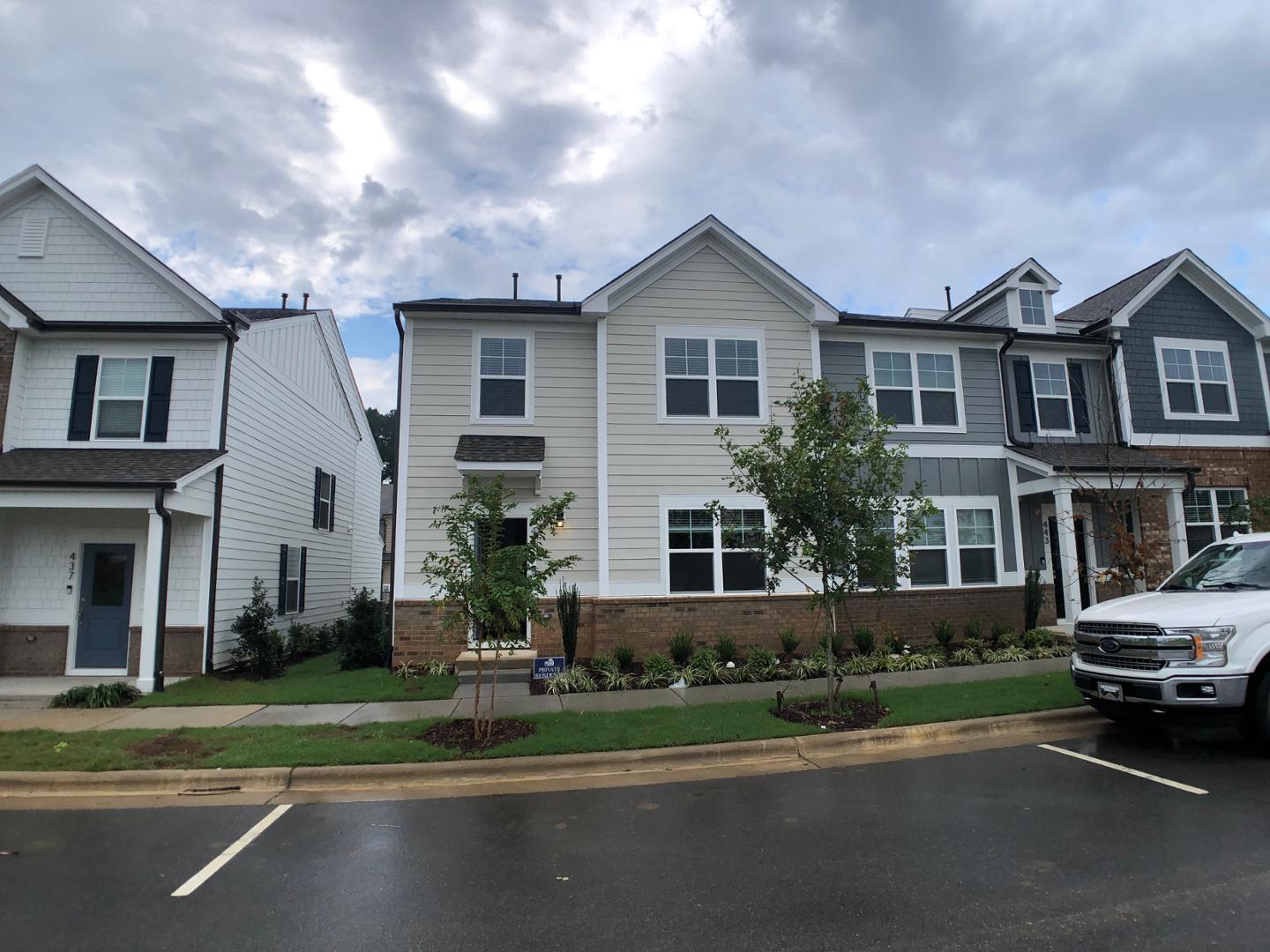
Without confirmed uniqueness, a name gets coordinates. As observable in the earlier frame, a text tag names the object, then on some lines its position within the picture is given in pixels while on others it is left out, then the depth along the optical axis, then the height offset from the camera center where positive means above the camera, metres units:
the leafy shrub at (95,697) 9.94 -1.39
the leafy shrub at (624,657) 11.84 -1.11
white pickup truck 6.65 -0.69
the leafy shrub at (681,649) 11.99 -1.01
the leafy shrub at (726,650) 11.98 -1.04
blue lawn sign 11.12 -1.19
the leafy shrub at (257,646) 12.72 -0.90
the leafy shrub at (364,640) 13.07 -0.86
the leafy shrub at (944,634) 13.16 -0.91
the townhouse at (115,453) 11.45 +2.57
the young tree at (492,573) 7.68 +0.22
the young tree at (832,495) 8.42 +1.10
